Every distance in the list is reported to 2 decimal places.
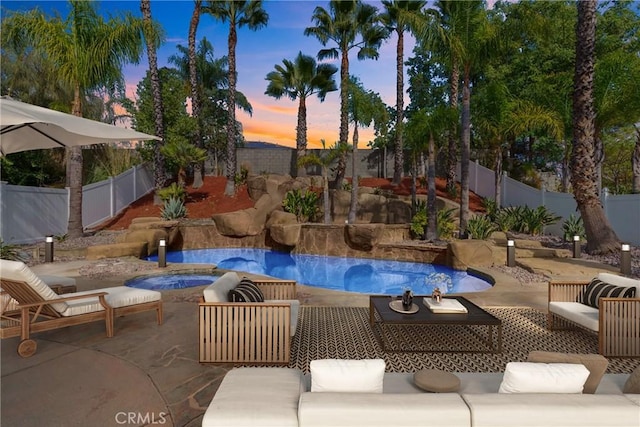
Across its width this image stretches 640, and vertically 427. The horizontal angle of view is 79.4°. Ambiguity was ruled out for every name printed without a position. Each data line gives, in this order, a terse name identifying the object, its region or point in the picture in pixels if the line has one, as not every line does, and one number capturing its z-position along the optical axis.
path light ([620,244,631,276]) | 8.72
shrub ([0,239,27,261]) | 9.43
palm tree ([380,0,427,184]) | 20.48
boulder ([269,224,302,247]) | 15.64
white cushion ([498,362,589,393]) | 2.45
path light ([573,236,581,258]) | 11.02
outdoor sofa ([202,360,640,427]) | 2.20
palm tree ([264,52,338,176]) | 22.16
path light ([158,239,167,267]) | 9.84
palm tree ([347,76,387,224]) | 17.05
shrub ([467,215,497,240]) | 13.85
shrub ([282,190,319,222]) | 17.81
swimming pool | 10.93
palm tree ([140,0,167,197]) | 16.91
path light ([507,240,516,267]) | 10.38
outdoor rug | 4.55
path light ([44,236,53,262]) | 9.90
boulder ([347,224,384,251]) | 14.44
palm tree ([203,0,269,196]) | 20.53
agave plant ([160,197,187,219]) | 17.03
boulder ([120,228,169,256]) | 12.41
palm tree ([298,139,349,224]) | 16.98
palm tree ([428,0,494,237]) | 13.25
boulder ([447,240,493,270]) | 11.35
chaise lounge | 4.49
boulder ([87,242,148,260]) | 10.84
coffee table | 4.76
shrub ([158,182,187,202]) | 18.41
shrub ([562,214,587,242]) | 13.72
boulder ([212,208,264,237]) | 16.48
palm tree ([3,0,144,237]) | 12.42
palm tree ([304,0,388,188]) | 18.78
